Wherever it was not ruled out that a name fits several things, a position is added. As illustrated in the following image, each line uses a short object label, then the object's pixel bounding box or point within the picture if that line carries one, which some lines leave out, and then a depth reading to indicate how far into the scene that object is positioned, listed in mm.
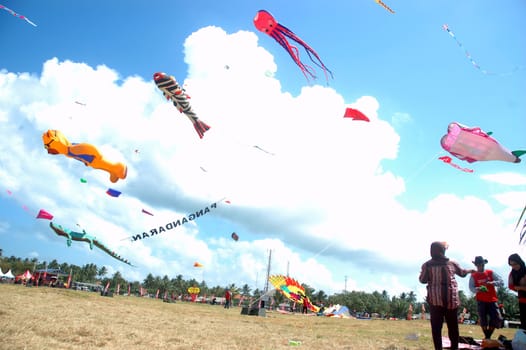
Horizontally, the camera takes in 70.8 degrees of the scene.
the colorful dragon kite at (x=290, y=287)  35109
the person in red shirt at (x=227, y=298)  29484
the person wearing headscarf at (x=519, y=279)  6406
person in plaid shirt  5598
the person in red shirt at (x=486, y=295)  7570
